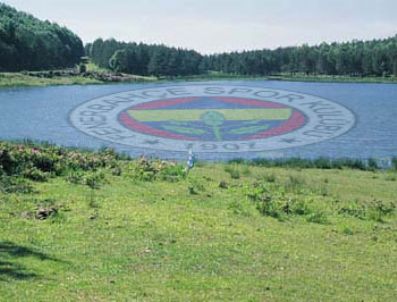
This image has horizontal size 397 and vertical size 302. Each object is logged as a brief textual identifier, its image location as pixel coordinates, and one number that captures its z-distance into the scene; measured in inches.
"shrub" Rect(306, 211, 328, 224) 1177.4
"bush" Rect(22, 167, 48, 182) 1357.0
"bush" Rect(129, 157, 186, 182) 1551.4
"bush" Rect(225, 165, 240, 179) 1887.9
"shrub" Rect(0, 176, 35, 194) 1180.5
